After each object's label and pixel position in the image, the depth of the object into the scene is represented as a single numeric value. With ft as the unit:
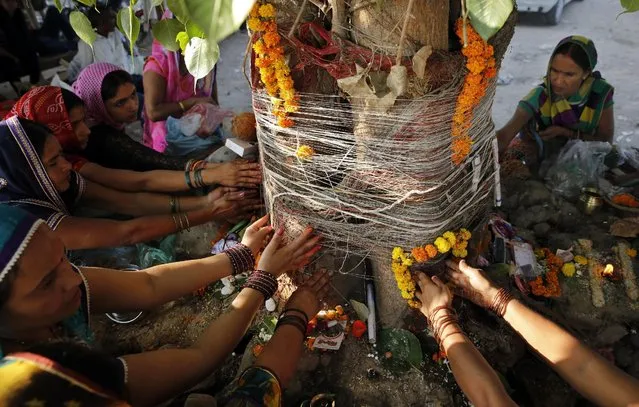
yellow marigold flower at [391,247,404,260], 6.25
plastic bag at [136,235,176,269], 8.77
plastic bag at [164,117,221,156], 10.20
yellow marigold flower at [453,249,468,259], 6.38
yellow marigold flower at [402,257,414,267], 6.24
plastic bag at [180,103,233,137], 10.25
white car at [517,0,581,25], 26.23
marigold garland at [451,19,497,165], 4.96
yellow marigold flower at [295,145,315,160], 5.87
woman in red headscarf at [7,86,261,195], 8.22
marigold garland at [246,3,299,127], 5.23
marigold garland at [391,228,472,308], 6.10
